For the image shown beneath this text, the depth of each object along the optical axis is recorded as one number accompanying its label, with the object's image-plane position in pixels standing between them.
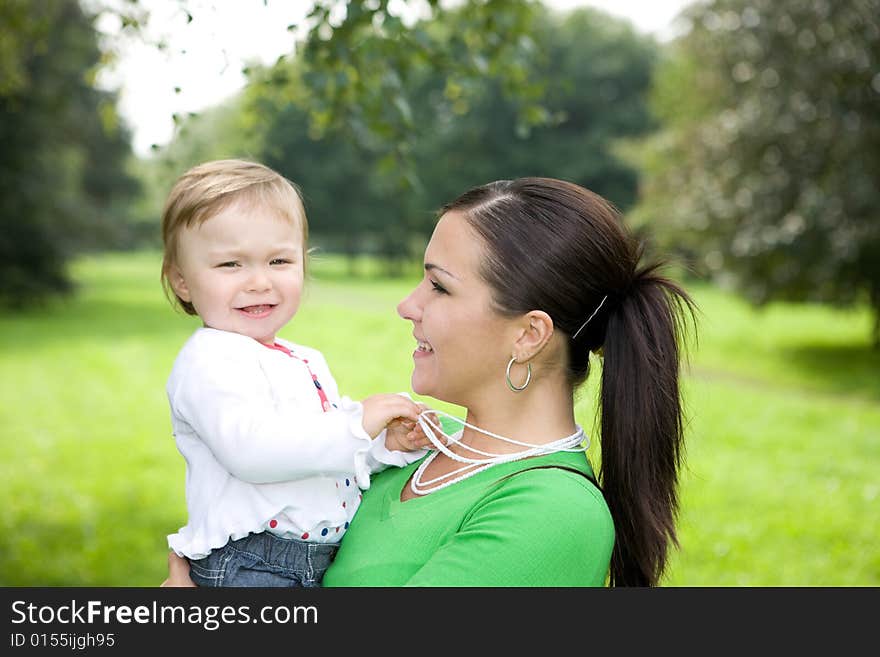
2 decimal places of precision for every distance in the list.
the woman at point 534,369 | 2.03
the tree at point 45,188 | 20.66
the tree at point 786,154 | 14.02
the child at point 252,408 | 1.91
